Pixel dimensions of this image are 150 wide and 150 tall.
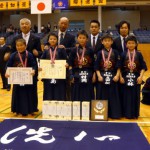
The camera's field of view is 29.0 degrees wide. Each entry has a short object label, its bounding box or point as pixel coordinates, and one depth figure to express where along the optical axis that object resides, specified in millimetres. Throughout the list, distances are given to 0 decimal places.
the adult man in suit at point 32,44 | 4891
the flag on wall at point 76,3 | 16059
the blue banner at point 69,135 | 3312
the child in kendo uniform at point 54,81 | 4746
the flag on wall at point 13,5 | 17275
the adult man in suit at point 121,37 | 4809
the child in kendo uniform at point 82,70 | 4680
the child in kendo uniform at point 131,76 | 4668
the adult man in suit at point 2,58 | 8006
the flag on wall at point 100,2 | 15786
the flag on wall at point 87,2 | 15922
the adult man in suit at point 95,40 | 4792
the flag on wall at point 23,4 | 17109
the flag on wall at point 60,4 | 15320
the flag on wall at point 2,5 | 17420
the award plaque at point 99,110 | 4556
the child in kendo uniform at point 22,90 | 4766
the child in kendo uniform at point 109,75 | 4641
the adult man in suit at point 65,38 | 4921
